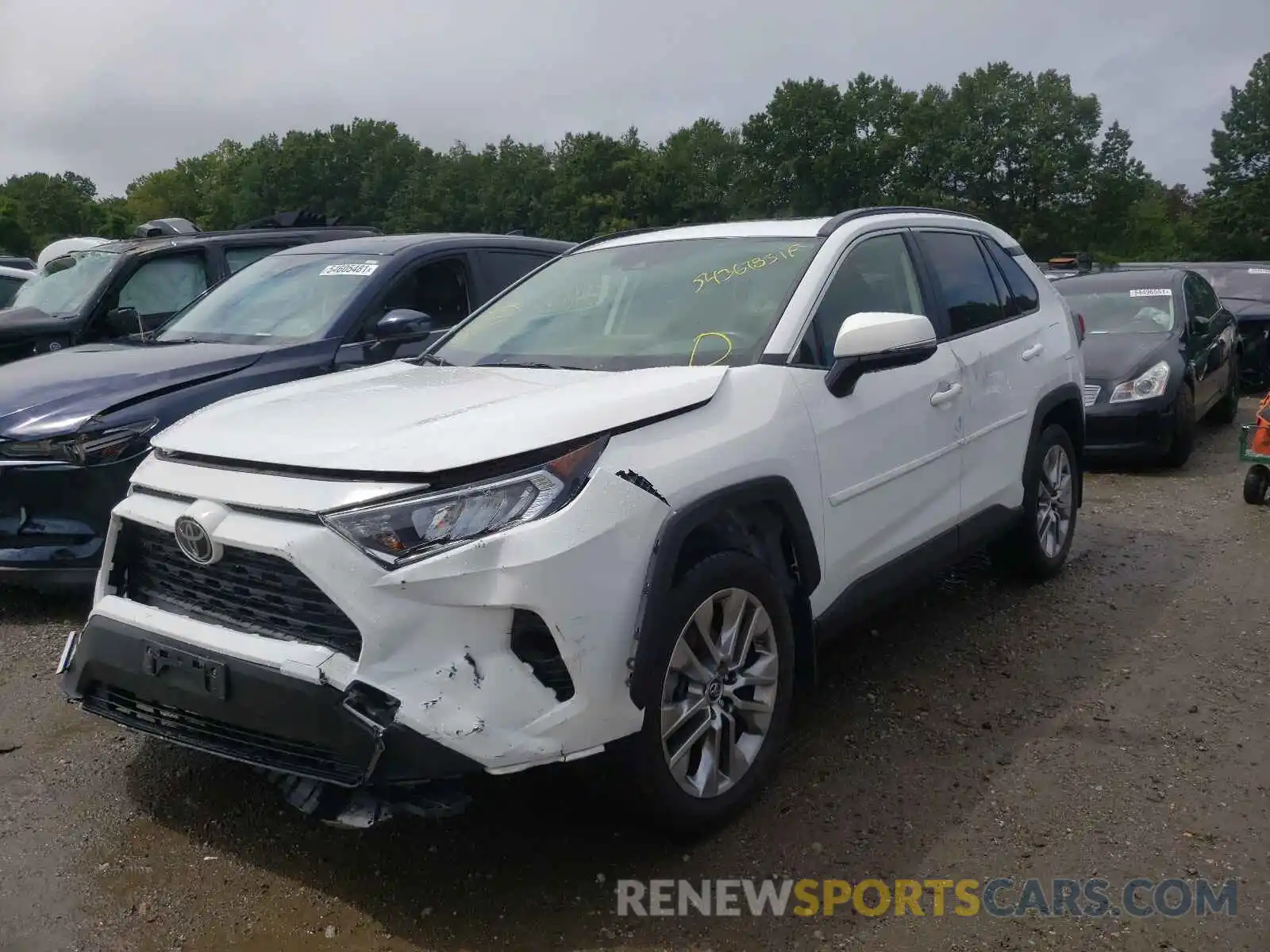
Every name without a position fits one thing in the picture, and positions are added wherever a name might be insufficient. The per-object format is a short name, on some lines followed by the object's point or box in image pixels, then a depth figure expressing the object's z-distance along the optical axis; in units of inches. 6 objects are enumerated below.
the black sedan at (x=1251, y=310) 483.2
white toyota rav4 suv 102.9
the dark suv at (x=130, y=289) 298.8
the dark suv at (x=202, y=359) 189.2
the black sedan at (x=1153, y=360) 327.9
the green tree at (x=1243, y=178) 2116.1
